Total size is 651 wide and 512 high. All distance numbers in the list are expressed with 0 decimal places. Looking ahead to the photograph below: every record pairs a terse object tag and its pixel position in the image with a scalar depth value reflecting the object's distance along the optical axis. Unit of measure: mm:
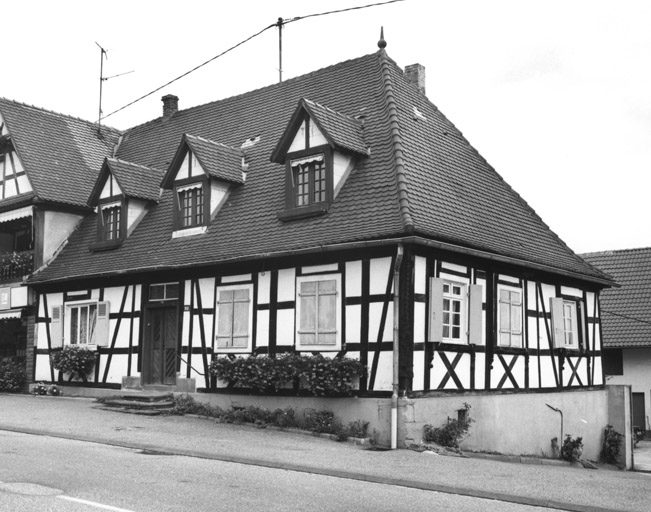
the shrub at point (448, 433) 17047
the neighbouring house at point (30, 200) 25750
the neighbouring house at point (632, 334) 32750
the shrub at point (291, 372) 17406
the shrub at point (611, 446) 24062
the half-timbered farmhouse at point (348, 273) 17547
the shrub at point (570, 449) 21881
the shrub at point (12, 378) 25391
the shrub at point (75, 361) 23328
